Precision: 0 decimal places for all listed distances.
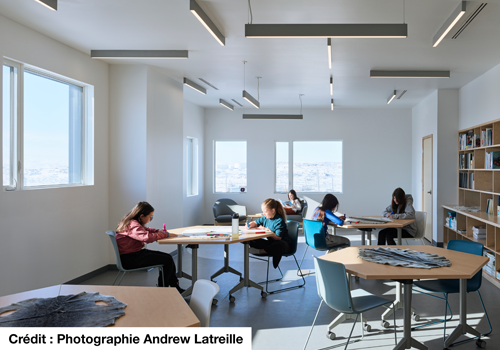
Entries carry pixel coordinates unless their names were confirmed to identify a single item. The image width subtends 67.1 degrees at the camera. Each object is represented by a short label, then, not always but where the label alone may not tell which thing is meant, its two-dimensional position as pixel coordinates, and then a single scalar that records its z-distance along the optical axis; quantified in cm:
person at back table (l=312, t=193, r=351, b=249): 514
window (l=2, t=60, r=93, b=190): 422
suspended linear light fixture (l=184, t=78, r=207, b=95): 658
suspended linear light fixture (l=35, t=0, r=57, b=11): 312
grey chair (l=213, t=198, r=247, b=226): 926
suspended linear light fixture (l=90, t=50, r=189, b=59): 502
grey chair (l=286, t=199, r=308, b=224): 839
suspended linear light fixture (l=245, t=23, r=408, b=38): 344
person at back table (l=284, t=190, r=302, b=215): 852
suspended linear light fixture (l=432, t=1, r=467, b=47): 344
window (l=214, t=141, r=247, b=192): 1070
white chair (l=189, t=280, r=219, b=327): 209
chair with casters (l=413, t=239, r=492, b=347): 344
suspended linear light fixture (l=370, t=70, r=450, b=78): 605
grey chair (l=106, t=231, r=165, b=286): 413
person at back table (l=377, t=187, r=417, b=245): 562
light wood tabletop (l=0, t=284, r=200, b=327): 193
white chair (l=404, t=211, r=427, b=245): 568
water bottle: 434
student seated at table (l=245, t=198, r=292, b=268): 469
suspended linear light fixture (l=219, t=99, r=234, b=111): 789
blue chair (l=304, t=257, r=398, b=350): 280
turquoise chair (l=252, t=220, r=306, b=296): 485
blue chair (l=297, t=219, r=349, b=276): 504
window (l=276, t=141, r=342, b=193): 1056
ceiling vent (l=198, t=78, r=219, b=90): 701
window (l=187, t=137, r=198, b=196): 998
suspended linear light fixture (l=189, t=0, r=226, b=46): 334
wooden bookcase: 535
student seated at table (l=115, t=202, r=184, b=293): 420
